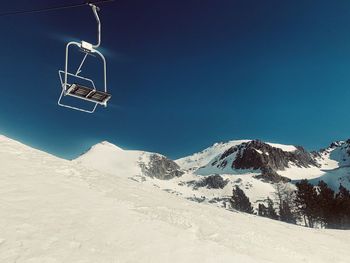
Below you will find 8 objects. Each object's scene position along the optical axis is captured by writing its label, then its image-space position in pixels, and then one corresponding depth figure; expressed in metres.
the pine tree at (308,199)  66.94
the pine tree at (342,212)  64.06
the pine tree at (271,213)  92.19
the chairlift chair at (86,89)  11.20
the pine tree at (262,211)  99.53
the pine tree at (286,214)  88.94
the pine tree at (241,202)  105.79
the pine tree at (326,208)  65.12
